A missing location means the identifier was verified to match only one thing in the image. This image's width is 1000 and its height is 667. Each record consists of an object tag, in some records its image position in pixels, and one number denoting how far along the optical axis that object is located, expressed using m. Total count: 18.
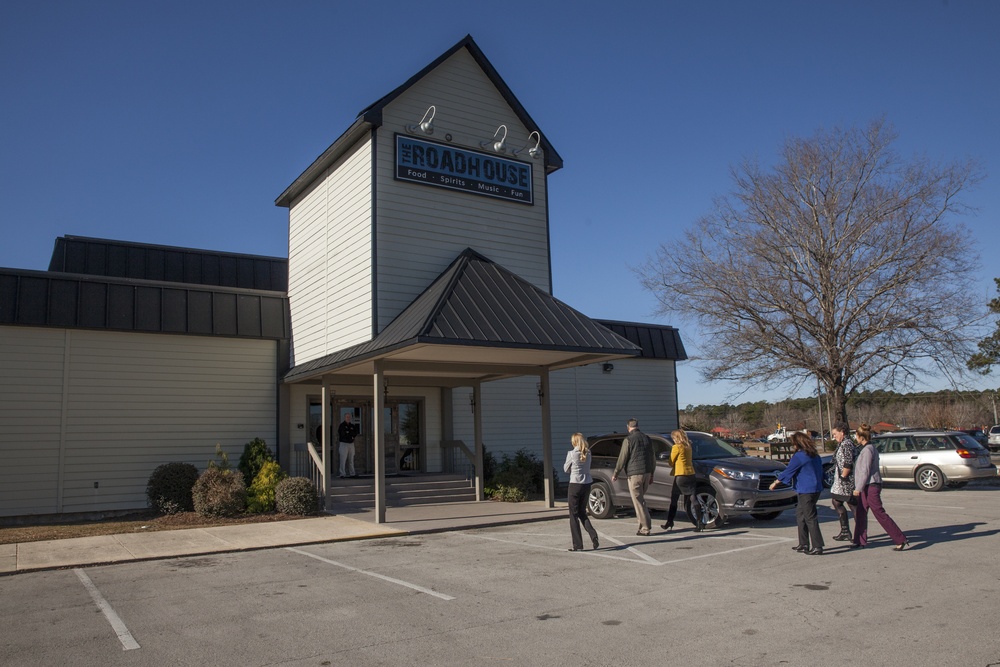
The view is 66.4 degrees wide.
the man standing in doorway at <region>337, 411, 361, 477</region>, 18.19
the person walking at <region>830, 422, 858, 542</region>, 10.41
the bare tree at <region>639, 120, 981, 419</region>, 23.00
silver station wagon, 18.59
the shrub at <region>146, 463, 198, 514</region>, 15.52
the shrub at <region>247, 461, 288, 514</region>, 15.27
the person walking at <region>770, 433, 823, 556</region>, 9.89
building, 15.41
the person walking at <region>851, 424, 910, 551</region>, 9.91
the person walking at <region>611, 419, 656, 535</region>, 11.89
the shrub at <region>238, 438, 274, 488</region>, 16.98
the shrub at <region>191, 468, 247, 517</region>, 14.65
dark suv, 12.44
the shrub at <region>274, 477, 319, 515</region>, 14.88
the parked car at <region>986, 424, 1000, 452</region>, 42.39
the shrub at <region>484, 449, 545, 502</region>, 17.11
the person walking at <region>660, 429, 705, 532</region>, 12.22
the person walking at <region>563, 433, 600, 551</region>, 10.61
